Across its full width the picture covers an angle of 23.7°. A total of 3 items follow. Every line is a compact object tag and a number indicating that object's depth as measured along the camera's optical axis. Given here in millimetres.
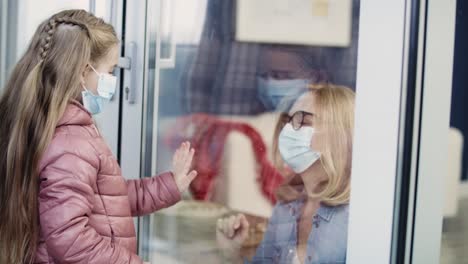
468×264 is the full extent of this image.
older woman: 2469
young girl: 2182
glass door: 2356
